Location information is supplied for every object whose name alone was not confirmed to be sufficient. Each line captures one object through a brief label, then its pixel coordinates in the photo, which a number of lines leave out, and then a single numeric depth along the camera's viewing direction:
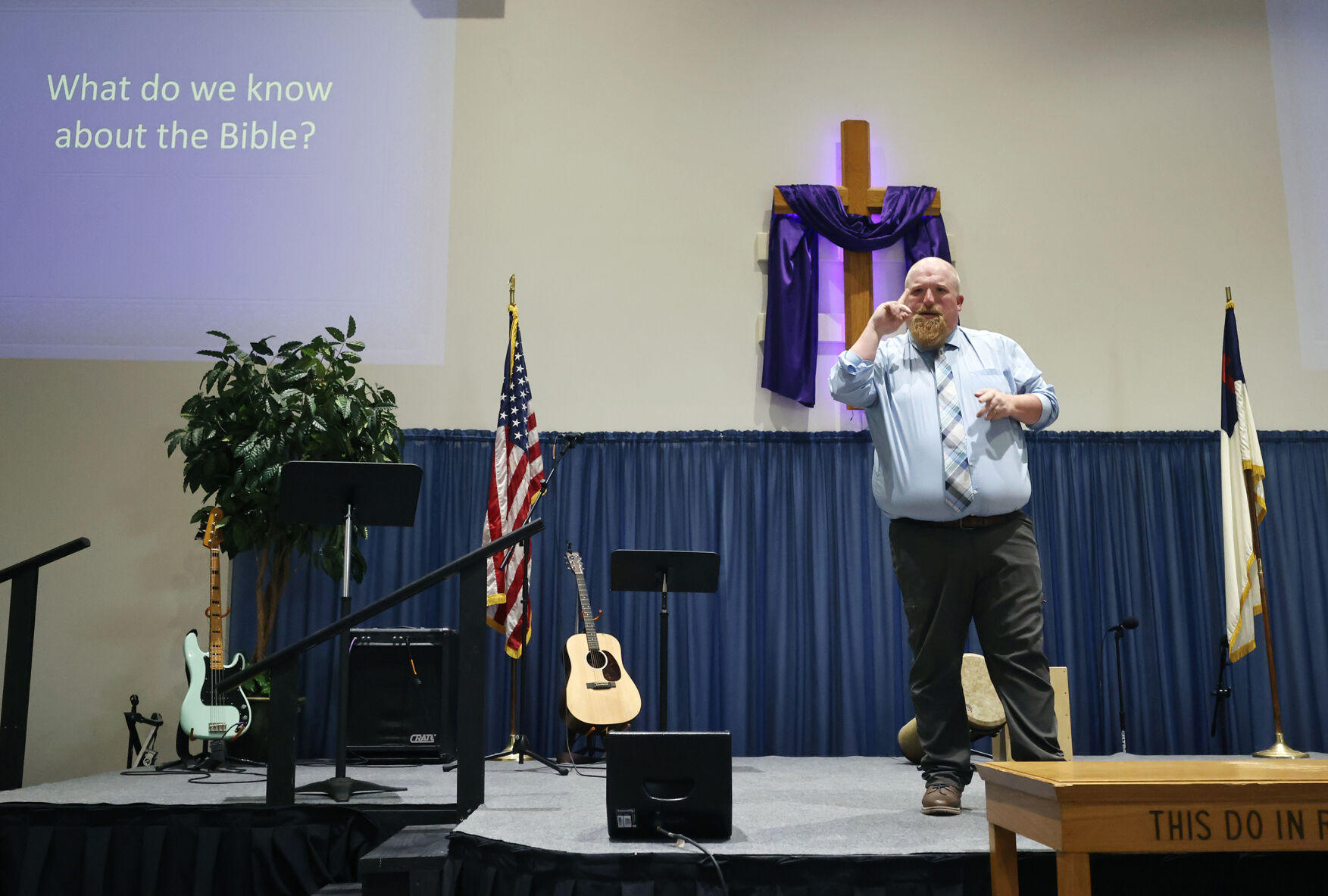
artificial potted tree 5.18
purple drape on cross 6.15
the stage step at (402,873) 2.76
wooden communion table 1.94
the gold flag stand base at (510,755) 5.31
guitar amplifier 4.94
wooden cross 6.21
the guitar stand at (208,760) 4.82
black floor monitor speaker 2.71
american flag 5.37
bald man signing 2.95
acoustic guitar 4.98
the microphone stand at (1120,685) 5.50
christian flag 5.46
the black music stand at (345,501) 3.63
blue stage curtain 5.81
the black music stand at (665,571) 4.38
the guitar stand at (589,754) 5.05
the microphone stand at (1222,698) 5.51
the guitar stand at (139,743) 5.33
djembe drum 4.84
